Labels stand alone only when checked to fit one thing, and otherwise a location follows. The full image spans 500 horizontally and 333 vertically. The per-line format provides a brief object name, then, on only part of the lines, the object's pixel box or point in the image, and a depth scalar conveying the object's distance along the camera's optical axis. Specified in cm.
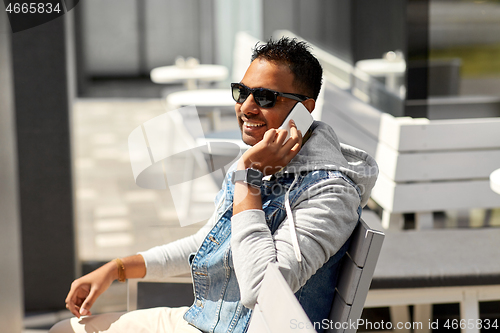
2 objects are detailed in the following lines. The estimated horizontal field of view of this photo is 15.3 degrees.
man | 368
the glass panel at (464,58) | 639
